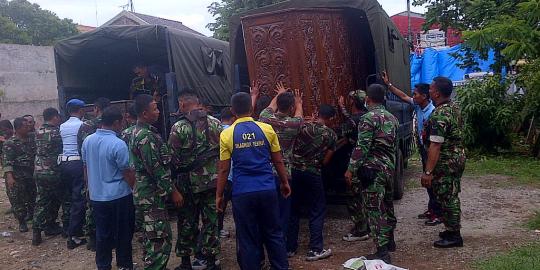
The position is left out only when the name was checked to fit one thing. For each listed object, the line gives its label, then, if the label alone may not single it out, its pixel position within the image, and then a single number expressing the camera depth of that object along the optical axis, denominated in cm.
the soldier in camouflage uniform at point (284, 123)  480
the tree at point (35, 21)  2891
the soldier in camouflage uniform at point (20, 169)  682
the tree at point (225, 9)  1473
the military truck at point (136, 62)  693
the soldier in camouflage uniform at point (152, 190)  438
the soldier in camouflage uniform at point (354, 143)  559
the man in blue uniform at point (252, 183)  396
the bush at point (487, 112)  1137
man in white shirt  621
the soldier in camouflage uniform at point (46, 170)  643
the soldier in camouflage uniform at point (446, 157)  496
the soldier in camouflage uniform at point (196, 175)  467
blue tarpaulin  1784
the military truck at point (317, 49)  554
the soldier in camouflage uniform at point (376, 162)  471
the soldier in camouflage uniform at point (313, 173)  507
